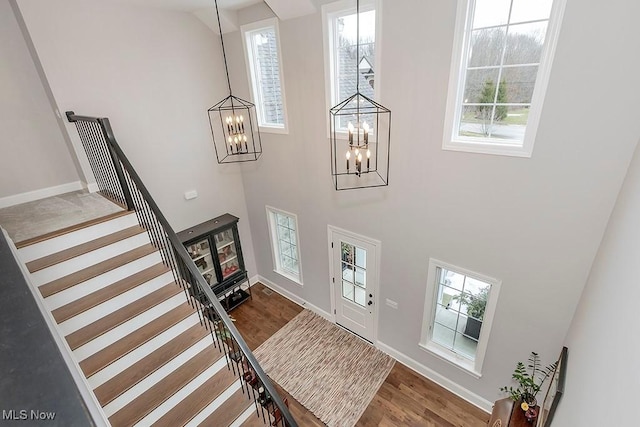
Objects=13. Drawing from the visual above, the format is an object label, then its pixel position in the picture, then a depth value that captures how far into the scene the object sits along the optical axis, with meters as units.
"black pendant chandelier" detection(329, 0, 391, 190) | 3.57
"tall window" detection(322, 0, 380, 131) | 3.38
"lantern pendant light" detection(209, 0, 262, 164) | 5.10
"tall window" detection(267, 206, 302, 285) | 5.61
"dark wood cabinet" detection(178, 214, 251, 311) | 5.29
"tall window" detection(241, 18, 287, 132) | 4.40
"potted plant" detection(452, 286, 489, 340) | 3.61
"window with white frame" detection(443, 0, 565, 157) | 2.46
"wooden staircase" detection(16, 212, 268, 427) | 2.53
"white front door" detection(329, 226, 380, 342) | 4.49
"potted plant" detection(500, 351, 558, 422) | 2.91
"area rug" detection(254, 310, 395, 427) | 4.14
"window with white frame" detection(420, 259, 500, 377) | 3.53
